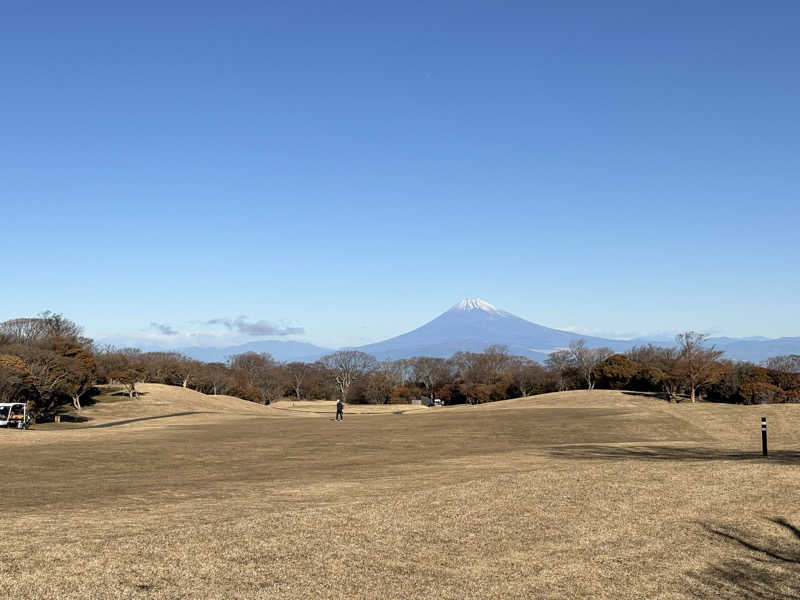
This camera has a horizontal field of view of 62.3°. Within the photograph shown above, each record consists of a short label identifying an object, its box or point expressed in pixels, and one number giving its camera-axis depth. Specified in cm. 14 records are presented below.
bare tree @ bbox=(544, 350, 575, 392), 12920
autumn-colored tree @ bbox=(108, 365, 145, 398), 10125
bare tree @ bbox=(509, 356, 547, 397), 12850
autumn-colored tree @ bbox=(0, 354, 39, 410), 6631
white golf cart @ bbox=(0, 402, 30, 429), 5616
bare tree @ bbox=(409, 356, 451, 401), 15762
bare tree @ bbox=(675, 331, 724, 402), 8856
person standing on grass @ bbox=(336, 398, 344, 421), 6590
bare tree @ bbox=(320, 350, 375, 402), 16650
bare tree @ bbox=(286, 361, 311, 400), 16738
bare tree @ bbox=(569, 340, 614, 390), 12283
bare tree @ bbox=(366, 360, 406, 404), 14762
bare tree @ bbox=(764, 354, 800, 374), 11544
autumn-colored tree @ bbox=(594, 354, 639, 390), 11300
